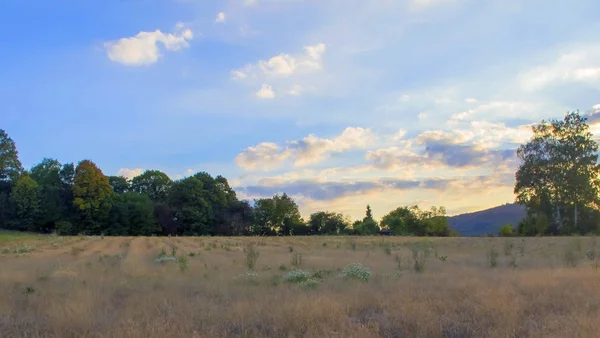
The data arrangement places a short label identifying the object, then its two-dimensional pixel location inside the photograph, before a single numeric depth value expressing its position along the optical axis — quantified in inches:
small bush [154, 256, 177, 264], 781.3
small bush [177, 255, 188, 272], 610.3
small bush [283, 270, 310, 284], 482.2
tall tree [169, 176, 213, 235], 3454.7
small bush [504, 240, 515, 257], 820.9
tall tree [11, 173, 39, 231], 3115.2
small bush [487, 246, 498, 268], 626.3
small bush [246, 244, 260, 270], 645.9
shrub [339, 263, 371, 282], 485.4
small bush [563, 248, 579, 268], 608.4
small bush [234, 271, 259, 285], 487.2
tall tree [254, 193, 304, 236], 3887.8
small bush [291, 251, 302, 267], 695.6
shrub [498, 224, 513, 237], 2297.4
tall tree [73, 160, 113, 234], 3198.8
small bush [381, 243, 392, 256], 905.6
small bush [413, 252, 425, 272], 582.8
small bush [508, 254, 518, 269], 600.7
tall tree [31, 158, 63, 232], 3208.7
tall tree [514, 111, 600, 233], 2124.8
